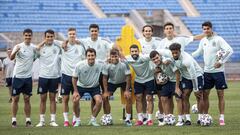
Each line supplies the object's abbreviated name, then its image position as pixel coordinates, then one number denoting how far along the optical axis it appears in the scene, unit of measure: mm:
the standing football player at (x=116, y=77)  18109
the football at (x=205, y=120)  17094
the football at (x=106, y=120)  17984
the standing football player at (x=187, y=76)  17422
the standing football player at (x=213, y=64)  17653
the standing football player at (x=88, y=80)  17656
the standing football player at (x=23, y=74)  18062
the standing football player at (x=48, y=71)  18188
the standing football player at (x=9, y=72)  30247
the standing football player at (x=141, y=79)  17969
